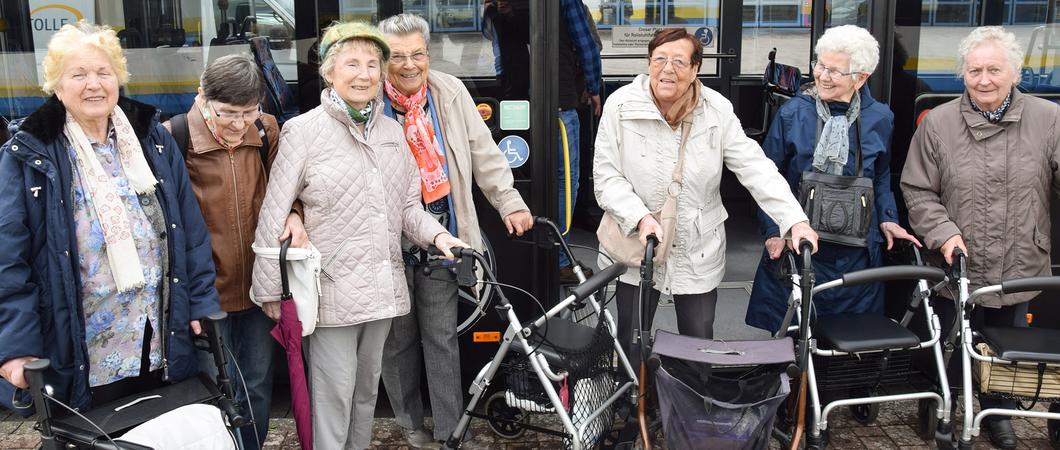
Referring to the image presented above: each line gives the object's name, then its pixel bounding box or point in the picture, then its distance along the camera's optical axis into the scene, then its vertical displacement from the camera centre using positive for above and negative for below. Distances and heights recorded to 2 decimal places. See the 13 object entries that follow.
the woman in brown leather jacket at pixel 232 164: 3.30 -0.47
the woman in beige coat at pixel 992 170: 3.96 -0.60
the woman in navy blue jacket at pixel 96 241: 2.84 -0.64
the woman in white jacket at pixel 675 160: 3.69 -0.53
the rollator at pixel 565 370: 3.44 -1.26
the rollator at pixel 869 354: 3.76 -1.30
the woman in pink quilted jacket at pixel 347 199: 3.38 -0.59
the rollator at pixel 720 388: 3.16 -1.20
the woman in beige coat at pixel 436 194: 3.74 -0.66
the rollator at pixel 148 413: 2.75 -1.14
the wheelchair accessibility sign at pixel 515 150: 4.29 -0.54
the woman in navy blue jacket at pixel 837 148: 3.96 -0.51
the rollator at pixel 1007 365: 3.77 -1.33
